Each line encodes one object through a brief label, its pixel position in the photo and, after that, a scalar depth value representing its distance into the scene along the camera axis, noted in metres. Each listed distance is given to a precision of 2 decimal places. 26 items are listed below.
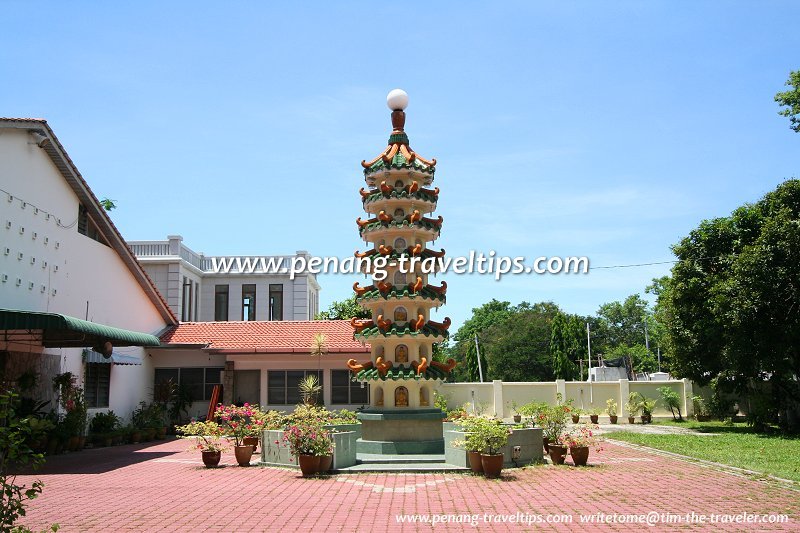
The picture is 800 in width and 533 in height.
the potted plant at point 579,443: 14.45
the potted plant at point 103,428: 19.88
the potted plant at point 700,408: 26.89
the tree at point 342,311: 40.31
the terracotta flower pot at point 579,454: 14.43
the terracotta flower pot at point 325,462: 13.38
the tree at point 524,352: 59.00
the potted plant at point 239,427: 14.83
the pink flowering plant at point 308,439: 13.41
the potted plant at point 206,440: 14.79
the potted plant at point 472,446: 13.25
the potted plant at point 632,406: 27.23
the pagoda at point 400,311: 15.75
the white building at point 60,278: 17.09
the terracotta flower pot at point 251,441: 16.52
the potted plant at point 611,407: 27.27
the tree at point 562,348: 49.75
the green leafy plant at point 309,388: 24.50
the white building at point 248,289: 38.16
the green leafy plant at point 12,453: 5.60
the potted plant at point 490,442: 12.91
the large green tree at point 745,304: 20.08
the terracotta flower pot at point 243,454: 14.80
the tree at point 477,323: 73.19
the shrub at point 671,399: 27.36
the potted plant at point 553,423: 15.28
